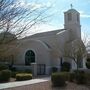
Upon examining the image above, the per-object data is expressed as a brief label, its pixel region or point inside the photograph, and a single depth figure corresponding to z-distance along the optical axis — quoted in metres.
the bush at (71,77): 10.45
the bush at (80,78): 10.08
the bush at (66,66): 17.45
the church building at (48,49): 17.44
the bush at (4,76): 10.94
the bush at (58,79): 9.03
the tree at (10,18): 4.16
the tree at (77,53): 11.38
